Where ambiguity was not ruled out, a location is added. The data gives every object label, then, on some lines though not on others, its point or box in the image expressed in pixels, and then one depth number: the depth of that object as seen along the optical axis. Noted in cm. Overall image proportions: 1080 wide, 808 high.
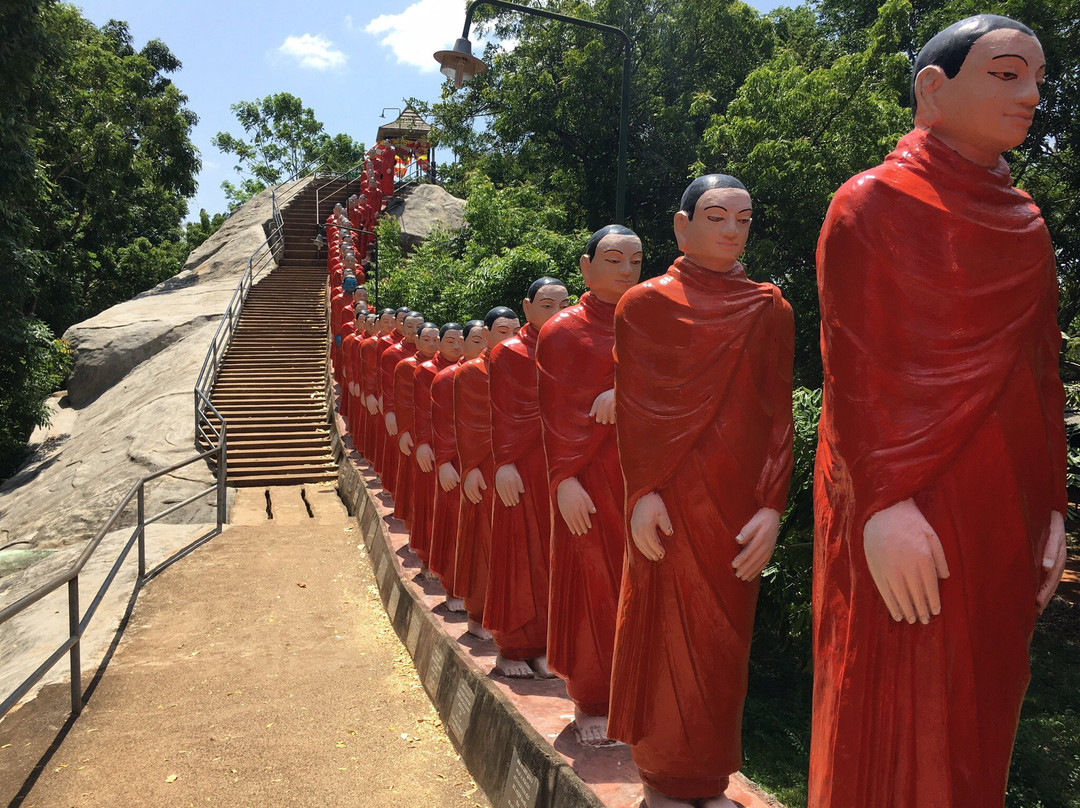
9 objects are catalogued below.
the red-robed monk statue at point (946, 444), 199
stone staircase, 1413
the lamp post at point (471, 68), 867
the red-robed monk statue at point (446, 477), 627
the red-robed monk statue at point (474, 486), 538
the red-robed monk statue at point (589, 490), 371
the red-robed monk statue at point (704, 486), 284
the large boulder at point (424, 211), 2606
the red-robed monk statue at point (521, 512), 467
